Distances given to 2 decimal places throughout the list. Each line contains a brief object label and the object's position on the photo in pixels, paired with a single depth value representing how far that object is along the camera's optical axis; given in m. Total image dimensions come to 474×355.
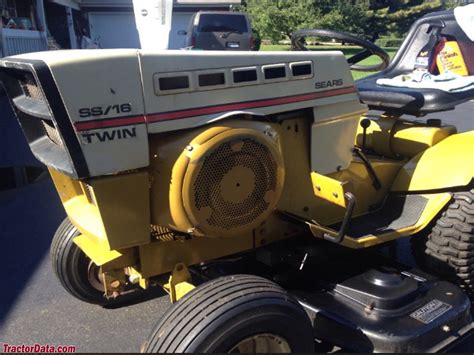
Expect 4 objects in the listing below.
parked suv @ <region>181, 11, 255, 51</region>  14.16
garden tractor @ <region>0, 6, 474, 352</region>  1.98
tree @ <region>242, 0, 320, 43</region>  26.86
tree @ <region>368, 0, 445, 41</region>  31.77
